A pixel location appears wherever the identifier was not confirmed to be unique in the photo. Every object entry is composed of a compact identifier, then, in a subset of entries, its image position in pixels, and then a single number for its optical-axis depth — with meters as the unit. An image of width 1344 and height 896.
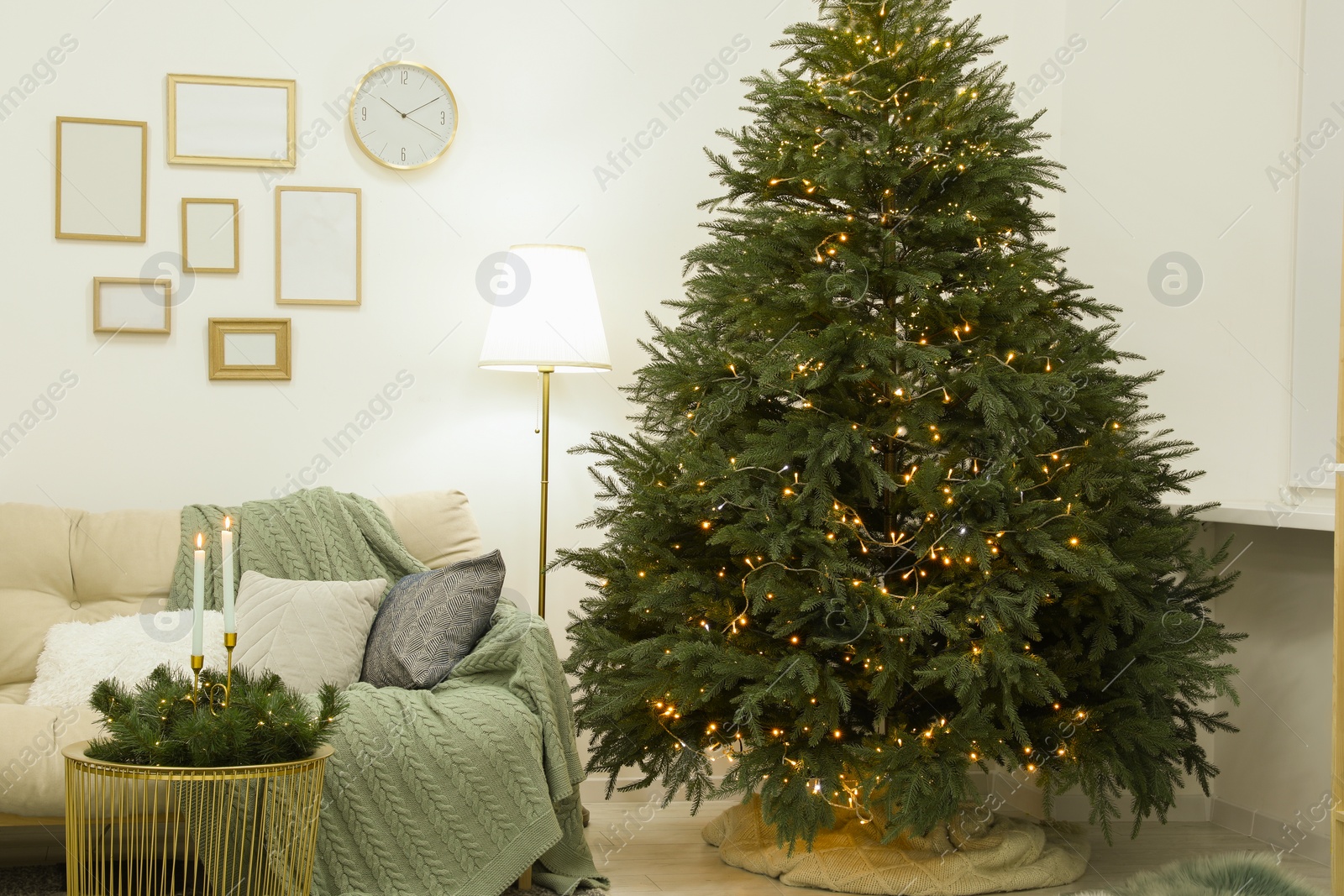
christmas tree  2.28
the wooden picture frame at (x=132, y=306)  3.10
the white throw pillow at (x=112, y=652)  2.51
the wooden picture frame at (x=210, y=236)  3.14
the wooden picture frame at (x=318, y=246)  3.19
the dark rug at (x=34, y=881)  2.37
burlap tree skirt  2.50
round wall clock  3.22
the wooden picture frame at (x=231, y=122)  3.14
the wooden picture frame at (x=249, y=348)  3.16
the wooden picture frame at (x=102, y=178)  3.08
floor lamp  2.95
